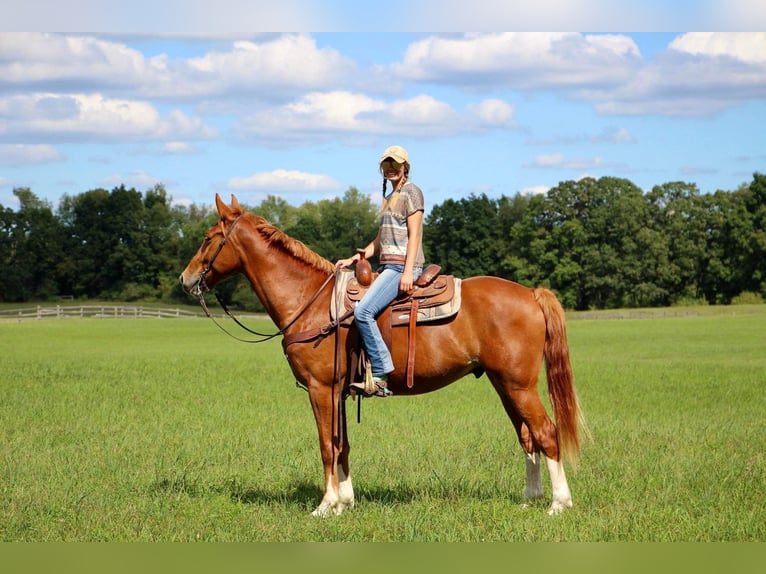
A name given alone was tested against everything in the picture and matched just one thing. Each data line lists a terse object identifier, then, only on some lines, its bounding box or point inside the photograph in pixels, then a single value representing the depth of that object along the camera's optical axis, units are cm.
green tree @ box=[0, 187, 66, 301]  9306
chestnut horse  870
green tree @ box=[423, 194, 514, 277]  9044
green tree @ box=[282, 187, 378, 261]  9104
